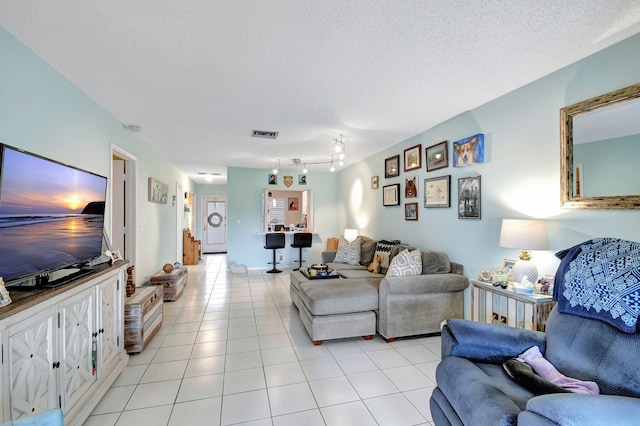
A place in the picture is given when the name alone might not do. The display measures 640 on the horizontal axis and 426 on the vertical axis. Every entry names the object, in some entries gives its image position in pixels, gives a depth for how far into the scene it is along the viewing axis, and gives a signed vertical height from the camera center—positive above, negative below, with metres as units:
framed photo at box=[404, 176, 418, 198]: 4.07 +0.43
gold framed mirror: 1.81 +0.46
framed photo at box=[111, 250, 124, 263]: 2.48 -0.36
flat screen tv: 1.37 +0.00
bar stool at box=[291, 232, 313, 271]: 6.80 -0.55
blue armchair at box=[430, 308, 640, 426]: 0.92 -0.71
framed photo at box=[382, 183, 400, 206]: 4.50 +0.36
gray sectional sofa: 2.95 -0.95
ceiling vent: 3.87 +1.15
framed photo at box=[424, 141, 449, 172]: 3.45 +0.77
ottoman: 2.93 -1.00
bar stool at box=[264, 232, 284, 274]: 6.56 -0.58
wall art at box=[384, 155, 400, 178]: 4.52 +0.83
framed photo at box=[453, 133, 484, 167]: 2.95 +0.72
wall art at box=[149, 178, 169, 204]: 4.51 +0.42
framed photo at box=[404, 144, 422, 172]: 3.97 +0.86
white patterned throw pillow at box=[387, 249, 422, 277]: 3.12 -0.54
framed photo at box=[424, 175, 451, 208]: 3.42 +0.32
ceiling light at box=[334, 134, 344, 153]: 4.29 +1.13
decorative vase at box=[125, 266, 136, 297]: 3.11 -0.76
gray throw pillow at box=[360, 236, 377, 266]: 4.71 -0.59
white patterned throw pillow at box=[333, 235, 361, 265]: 4.89 -0.64
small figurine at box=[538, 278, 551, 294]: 2.14 -0.53
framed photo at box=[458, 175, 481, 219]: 3.00 +0.21
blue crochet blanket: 1.30 -0.33
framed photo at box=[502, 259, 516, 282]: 2.52 -0.46
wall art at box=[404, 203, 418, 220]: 4.07 +0.08
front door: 9.85 -0.29
